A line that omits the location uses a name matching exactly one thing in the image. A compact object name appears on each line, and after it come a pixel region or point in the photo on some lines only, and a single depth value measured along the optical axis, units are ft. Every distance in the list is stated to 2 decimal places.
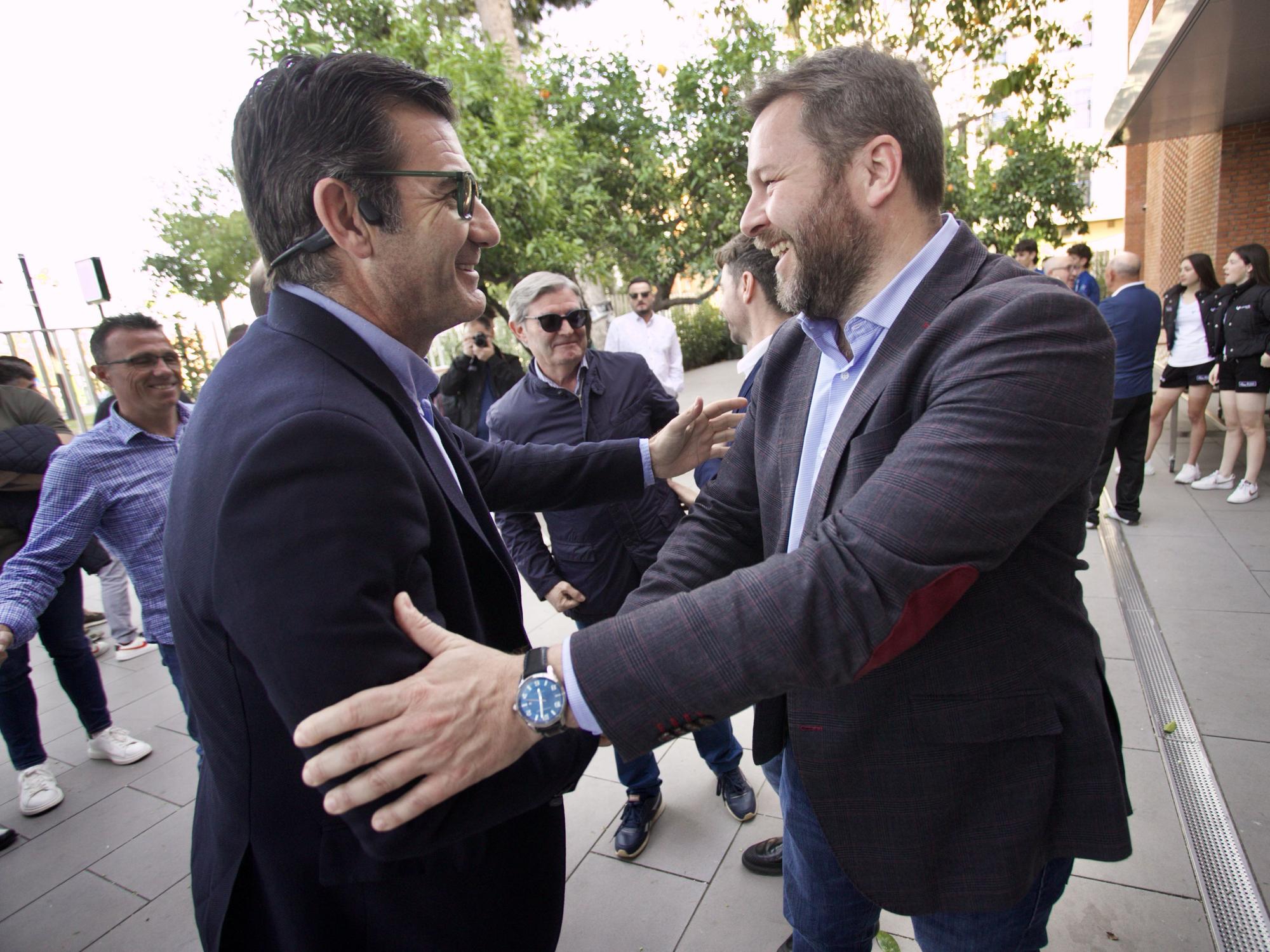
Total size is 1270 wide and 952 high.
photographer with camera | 18.40
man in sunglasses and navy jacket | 9.67
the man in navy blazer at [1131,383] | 18.92
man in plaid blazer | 3.29
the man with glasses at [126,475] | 9.50
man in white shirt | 26.35
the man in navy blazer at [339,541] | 3.04
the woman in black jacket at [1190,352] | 22.25
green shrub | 65.10
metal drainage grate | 7.20
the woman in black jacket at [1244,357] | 20.11
